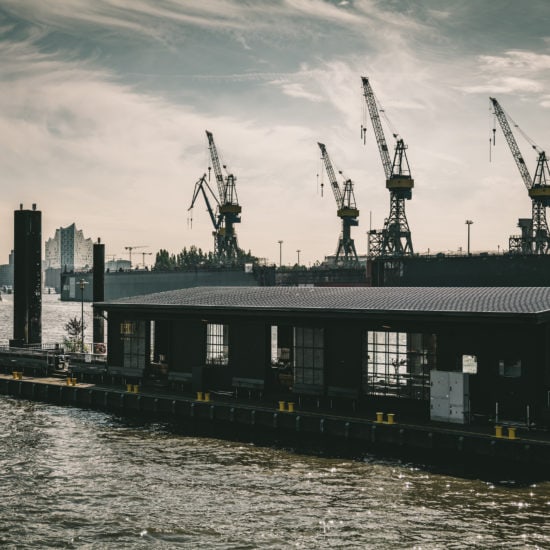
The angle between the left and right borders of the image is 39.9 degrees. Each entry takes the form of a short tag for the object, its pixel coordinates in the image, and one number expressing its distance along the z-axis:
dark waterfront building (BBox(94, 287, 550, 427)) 33.91
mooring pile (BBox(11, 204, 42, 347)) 60.62
